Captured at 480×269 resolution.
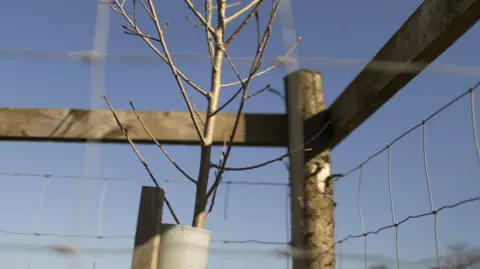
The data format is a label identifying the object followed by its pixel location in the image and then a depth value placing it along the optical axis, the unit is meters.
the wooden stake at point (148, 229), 0.97
